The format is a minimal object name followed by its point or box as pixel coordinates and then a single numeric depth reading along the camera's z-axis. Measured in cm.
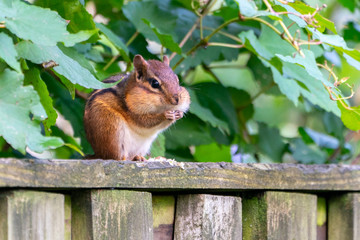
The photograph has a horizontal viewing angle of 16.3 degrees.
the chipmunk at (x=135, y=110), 430
